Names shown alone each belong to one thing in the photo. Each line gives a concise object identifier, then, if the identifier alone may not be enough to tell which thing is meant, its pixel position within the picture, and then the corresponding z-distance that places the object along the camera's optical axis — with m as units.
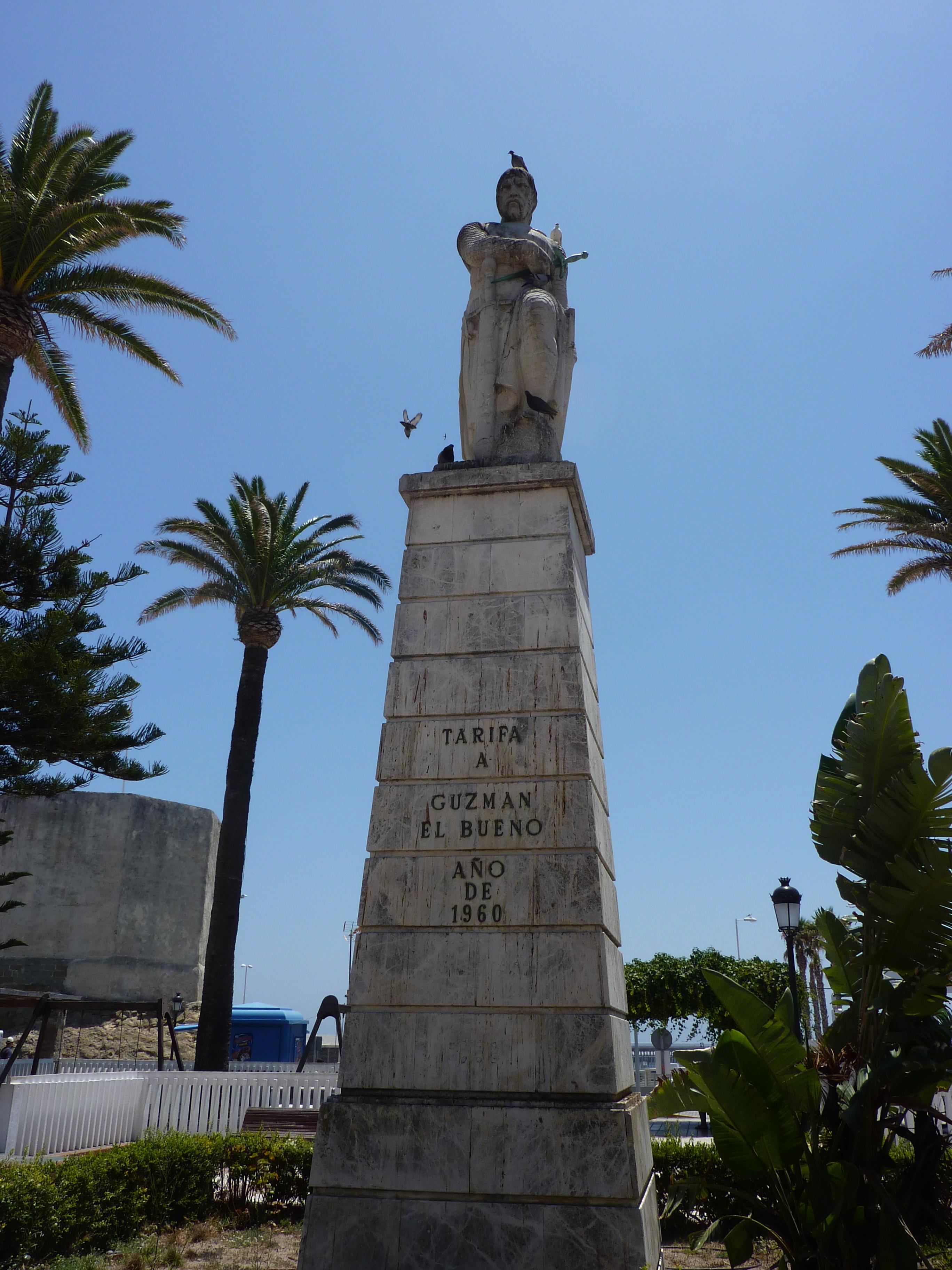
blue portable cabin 27.61
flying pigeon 9.10
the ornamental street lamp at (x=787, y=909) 13.80
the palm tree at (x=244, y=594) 17.66
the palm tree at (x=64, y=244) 14.16
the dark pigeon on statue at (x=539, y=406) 8.30
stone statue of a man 8.38
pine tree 13.70
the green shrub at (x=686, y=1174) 9.19
